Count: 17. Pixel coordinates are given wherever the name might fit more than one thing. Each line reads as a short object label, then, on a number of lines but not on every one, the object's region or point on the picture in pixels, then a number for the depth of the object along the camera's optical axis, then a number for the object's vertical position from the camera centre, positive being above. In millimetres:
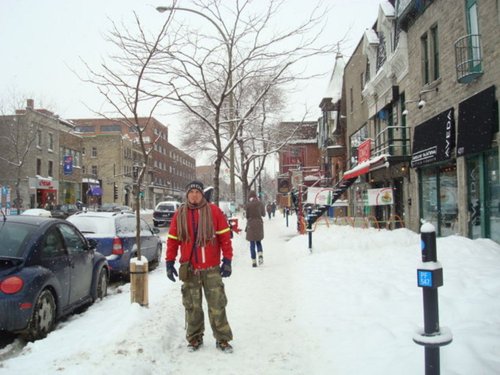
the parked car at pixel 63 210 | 32231 -94
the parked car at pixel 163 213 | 27469 -326
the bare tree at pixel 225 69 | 12500 +4249
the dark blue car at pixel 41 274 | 4805 -772
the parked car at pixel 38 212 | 16484 -103
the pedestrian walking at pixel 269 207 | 40150 -77
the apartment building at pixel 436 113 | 9859 +2562
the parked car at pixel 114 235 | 8961 -538
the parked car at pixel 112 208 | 35375 +25
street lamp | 10325 +4542
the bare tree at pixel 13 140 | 35719 +5673
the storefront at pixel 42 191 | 40344 +1716
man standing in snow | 4852 -604
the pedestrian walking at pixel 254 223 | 10680 -407
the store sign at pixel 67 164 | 44312 +4394
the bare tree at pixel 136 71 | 8716 +3563
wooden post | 5910 -998
